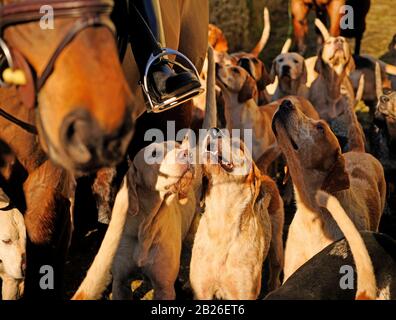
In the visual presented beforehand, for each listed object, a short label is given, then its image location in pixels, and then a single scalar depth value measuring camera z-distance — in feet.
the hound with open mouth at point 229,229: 15.98
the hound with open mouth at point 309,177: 16.96
